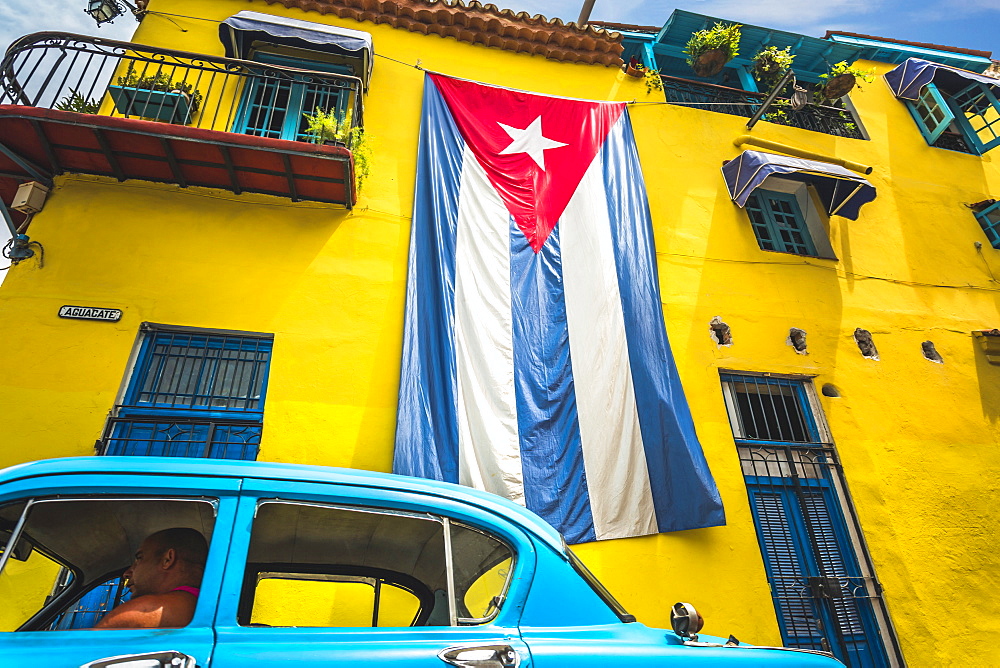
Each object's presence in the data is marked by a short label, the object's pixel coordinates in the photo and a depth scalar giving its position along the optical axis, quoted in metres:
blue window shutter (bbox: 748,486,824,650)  5.66
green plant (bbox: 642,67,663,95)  9.20
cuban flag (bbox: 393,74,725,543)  5.65
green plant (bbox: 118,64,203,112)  6.46
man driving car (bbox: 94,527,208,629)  2.24
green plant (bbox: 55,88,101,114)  6.03
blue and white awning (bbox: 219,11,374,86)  6.95
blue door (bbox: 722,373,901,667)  5.71
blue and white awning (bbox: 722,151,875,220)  7.98
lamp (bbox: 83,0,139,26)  7.29
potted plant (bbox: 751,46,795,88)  9.72
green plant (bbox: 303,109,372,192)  6.45
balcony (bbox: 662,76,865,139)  9.31
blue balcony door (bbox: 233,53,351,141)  7.15
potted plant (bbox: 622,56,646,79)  9.23
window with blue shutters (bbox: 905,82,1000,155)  10.13
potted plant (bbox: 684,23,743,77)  9.37
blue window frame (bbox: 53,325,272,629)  5.18
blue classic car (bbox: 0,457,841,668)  2.06
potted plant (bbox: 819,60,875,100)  9.55
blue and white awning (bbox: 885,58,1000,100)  10.04
